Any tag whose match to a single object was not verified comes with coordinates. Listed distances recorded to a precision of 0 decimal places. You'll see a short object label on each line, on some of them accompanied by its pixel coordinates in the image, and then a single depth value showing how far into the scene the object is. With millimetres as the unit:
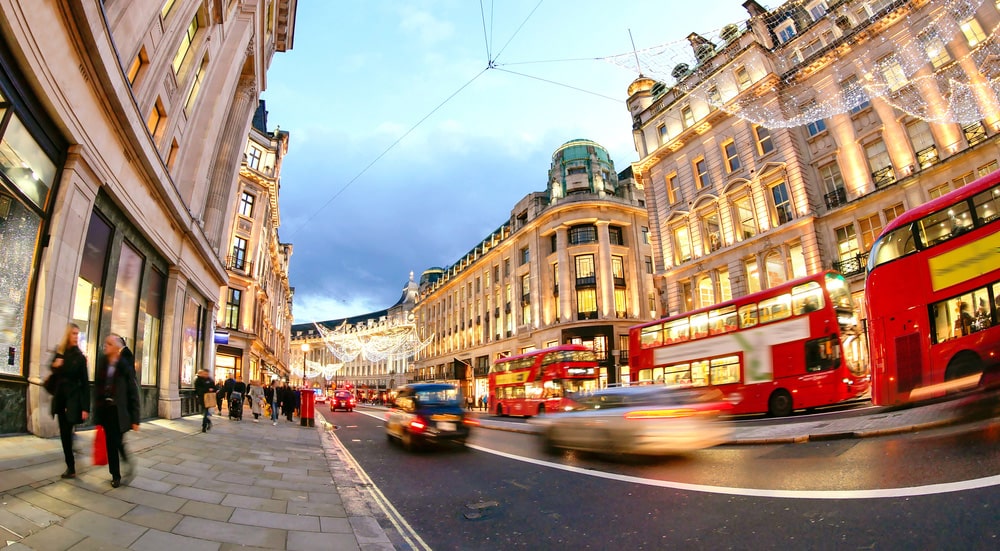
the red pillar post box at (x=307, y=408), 18688
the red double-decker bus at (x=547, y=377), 22688
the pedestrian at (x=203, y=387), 11845
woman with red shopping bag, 4905
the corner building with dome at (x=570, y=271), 38156
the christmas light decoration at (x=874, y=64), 18203
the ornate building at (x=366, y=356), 59219
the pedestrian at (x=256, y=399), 18391
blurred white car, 7535
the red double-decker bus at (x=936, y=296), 7953
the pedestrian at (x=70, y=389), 4848
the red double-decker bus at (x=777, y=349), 13188
